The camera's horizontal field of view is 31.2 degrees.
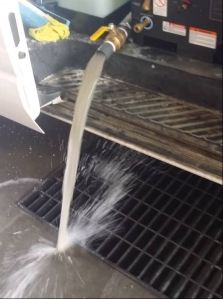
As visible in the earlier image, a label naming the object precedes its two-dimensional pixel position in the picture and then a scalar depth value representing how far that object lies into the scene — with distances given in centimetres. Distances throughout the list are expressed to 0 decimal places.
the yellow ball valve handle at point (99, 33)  144
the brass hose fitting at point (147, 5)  129
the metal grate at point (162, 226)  114
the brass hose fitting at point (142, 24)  134
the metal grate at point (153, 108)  123
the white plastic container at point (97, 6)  142
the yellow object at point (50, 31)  145
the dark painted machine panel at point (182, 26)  119
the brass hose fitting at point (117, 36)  129
